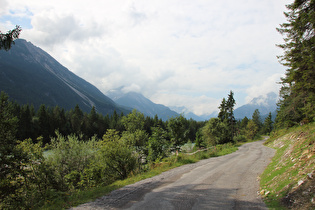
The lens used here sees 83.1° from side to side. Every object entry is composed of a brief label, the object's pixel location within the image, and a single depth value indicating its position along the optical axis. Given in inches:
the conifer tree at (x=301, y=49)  497.8
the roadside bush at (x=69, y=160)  558.6
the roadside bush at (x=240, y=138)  2721.5
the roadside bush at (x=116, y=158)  631.2
